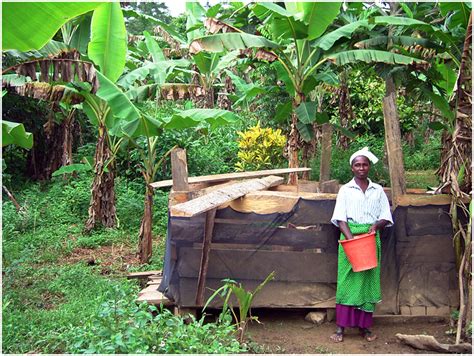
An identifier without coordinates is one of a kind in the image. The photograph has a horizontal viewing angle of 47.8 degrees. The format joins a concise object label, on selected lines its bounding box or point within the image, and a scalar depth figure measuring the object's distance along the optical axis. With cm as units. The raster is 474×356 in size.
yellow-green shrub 1037
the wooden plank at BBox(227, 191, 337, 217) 526
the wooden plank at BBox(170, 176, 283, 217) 425
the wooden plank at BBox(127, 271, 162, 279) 643
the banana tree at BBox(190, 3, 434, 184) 669
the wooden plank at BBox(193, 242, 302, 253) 528
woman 491
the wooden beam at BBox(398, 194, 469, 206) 530
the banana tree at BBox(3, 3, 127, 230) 404
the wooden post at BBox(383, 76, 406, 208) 531
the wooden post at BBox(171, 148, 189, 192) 546
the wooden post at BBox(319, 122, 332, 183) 639
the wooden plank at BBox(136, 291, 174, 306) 521
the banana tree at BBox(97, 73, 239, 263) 614
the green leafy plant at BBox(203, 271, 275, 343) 453
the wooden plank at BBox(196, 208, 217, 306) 510
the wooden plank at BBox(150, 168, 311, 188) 604
